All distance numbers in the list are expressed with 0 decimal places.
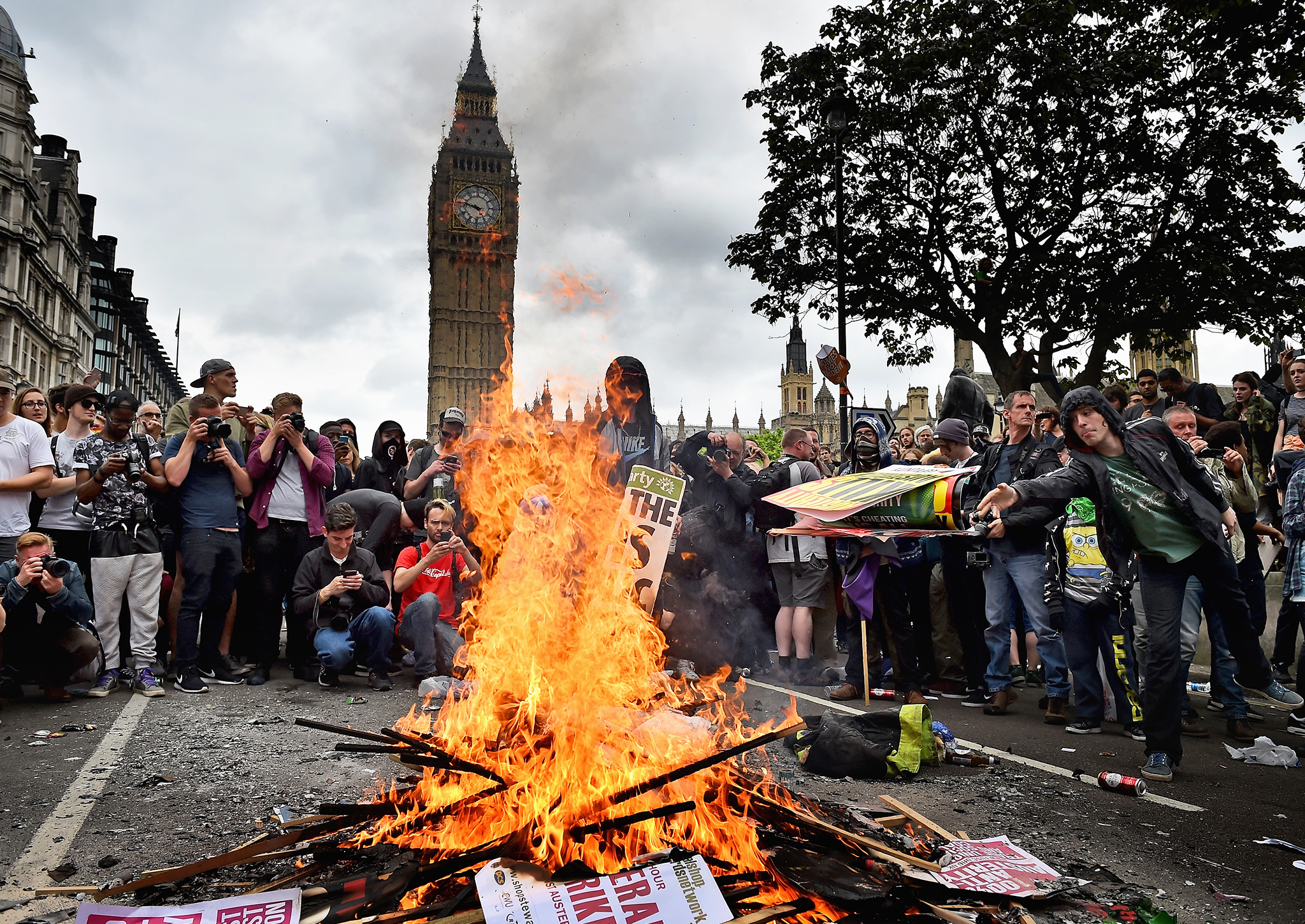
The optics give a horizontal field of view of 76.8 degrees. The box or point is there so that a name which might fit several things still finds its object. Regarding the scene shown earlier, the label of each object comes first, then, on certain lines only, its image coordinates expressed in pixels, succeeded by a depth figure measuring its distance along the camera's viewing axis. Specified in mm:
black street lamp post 13070
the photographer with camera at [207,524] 6922
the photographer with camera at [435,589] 7449
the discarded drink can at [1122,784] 4516
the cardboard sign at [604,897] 2691
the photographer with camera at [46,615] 6000
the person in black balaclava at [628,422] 6453
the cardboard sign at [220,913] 2689
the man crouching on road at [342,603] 7168
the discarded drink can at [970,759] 5082
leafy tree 16250
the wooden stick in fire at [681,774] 3119
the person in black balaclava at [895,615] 7047
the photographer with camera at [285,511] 7430
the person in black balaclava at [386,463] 9602
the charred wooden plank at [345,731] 3262
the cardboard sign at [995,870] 3160
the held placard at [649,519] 6637
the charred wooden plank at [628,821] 2996
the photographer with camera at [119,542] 6652
